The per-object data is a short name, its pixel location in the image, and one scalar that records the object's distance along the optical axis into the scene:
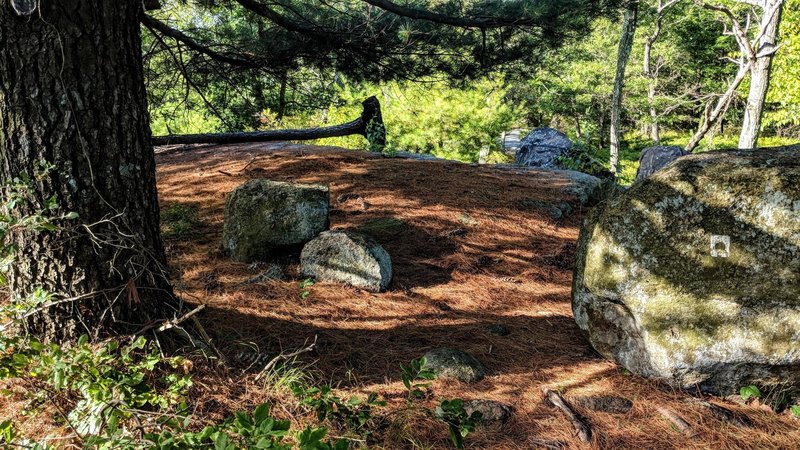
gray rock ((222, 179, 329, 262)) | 4.20
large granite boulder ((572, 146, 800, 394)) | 2.59
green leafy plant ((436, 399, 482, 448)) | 1.88
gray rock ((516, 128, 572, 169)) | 9.87
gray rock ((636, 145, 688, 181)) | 8.57
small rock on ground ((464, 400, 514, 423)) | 2.47
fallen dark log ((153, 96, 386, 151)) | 8.65
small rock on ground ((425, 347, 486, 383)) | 2.84
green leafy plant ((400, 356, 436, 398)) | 2.07
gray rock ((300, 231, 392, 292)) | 3.93
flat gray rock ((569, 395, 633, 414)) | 2.61
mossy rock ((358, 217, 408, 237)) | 4.98
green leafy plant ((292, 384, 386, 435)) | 2.04
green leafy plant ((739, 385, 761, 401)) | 2.64
